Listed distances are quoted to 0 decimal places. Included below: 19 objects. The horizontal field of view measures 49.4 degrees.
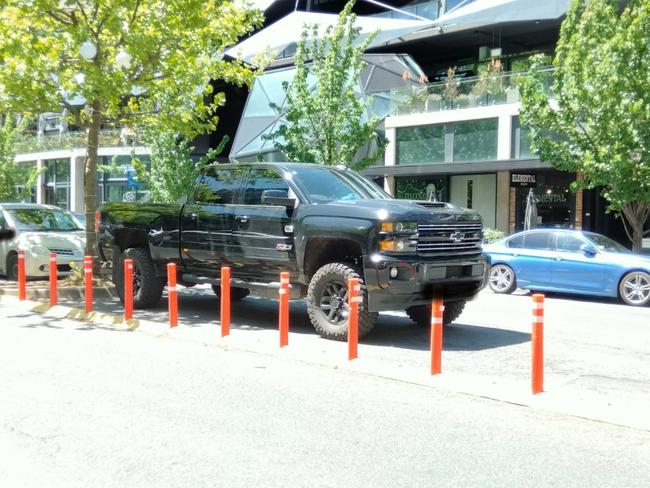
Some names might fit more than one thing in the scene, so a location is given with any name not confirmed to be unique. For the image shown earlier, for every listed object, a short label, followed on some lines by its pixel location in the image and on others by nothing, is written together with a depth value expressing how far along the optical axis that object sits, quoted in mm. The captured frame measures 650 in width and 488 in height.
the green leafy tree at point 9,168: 31688
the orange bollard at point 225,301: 8484
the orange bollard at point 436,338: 6699
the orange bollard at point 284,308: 7953
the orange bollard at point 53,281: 10586
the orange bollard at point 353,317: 7371
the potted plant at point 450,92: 25188
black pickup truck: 7996
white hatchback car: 13820
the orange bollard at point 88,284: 10102
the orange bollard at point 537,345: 6109
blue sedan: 13422
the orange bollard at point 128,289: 9656
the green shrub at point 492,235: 23183
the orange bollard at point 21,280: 11414
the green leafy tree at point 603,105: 15484
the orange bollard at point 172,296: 9023
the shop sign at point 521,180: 23641
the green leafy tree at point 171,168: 29078
